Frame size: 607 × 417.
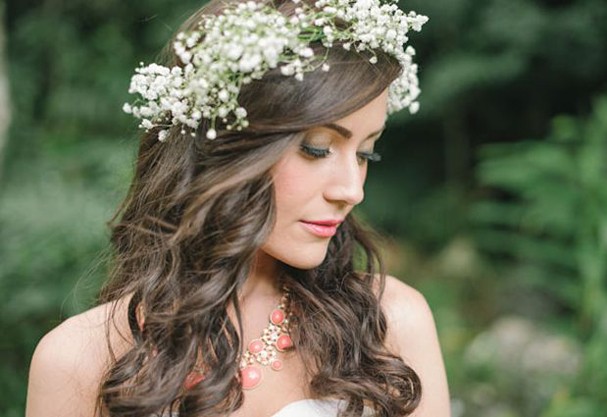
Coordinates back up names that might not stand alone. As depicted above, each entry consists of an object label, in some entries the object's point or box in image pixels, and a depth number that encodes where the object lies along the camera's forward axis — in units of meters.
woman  1.11
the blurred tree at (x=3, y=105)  2.22
